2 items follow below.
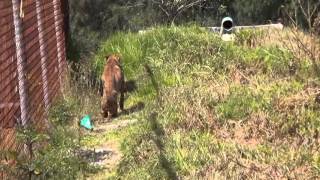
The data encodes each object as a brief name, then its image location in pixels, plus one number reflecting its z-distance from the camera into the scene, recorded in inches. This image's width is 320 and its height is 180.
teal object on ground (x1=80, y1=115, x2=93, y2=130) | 644.7
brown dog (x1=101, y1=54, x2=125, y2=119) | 758.5
